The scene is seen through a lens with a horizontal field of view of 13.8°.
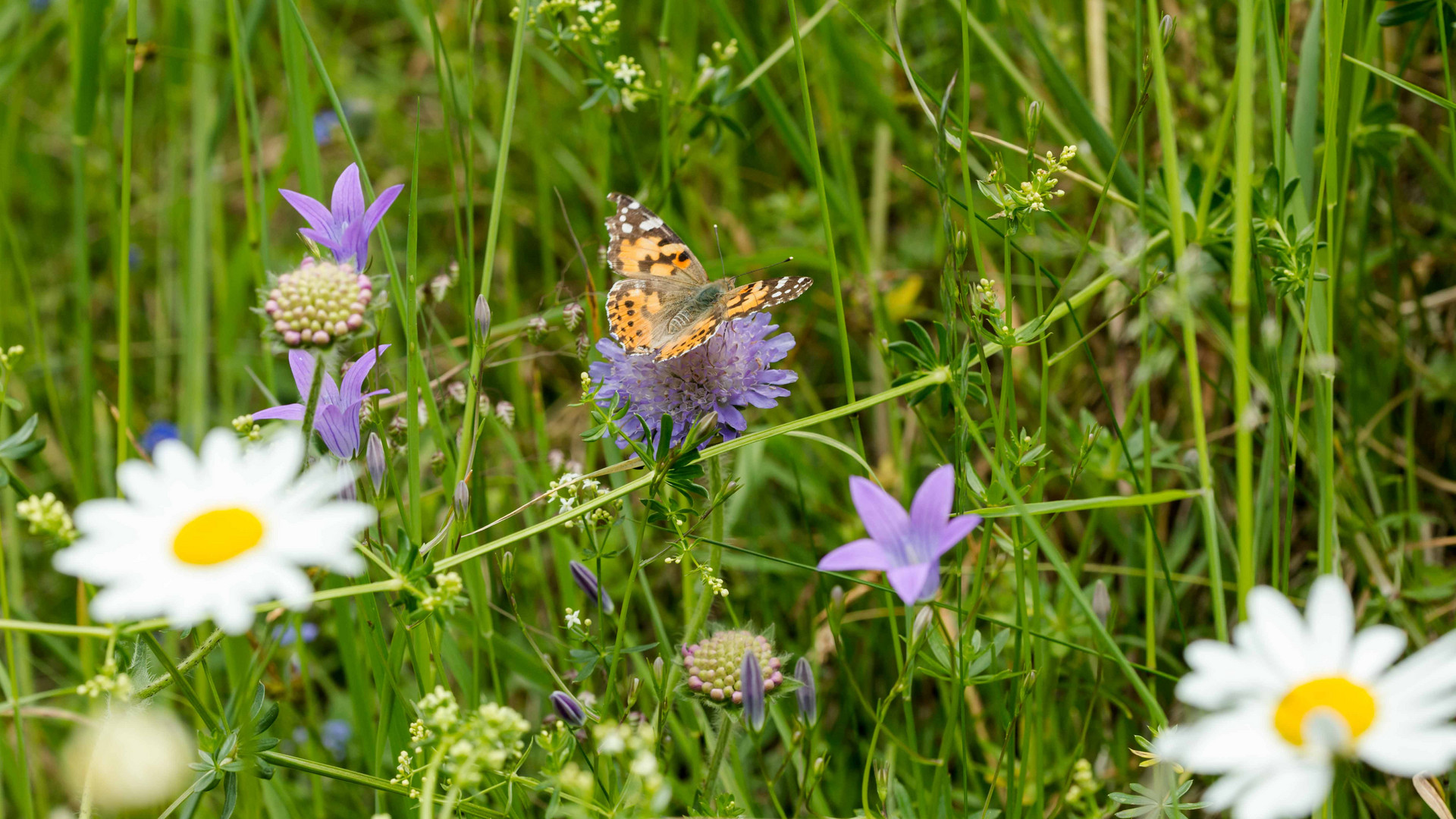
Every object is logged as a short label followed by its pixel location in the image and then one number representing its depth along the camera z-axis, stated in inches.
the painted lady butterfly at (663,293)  53.8
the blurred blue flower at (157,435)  73.1
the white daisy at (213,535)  48.3
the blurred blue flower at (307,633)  59.2
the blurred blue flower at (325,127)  91.1
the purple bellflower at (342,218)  52.3
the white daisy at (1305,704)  47.6
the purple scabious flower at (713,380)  53.3
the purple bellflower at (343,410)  52.0
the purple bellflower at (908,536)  49.7
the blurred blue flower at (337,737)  59.7
